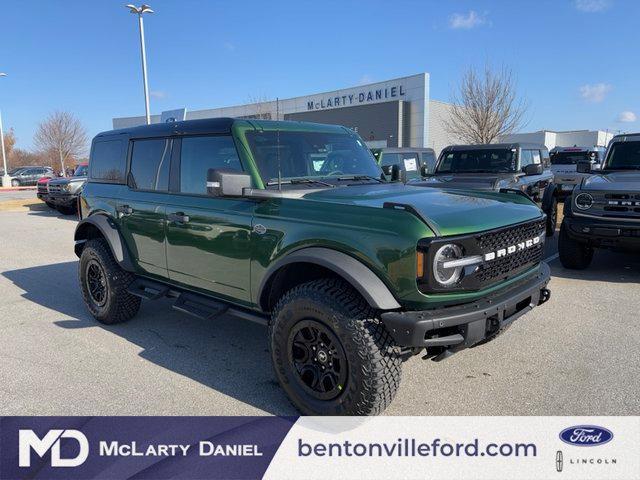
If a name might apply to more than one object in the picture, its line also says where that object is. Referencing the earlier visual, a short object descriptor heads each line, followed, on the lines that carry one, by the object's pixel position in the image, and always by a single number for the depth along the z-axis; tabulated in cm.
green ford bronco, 285
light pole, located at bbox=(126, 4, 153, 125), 1988
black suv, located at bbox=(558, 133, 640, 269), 618
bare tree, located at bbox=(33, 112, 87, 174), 5019
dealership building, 3155
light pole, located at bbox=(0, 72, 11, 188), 3603
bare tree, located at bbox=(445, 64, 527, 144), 2186
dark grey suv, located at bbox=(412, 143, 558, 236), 887
